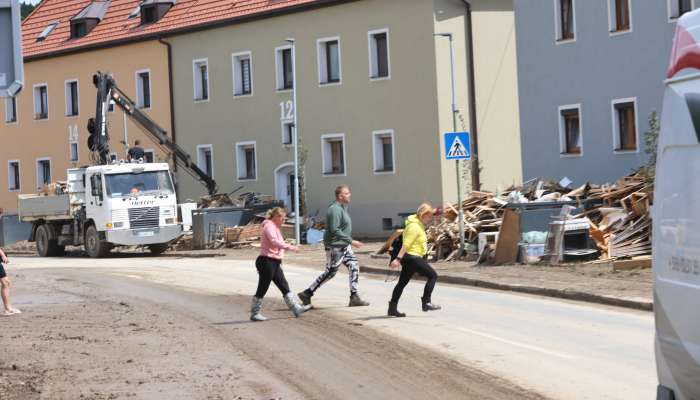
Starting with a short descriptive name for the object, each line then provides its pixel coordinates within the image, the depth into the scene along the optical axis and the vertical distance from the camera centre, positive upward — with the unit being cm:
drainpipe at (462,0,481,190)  4162 +276
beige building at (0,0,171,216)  5197 +453
